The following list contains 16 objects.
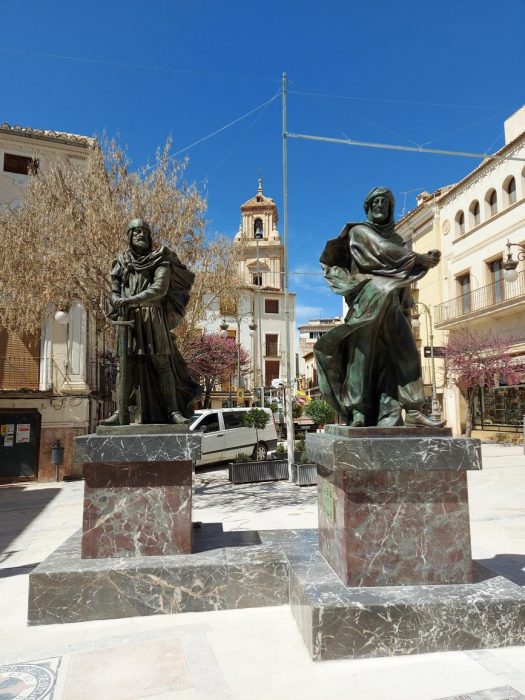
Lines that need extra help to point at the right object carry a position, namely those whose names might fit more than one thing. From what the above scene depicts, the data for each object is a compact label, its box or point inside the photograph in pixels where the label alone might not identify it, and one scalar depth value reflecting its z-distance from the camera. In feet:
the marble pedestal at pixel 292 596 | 9.48
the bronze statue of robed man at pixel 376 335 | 11.80
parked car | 47.85
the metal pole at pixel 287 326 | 39.32
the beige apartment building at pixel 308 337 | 188.04
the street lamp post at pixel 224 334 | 110.79
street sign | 74.13
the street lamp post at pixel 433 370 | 65.04
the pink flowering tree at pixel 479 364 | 65.41
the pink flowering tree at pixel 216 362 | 96.29
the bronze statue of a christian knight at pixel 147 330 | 13.82
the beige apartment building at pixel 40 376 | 45.21
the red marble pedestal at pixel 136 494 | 12.50
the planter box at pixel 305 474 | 38.50
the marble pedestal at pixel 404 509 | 10.57
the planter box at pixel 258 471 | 40.40
